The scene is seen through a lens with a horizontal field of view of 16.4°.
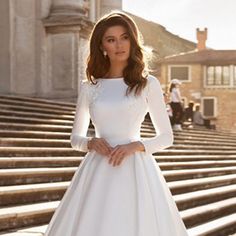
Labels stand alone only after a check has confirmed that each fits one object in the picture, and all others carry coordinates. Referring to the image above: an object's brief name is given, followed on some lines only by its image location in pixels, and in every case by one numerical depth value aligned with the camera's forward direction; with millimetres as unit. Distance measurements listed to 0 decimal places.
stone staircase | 6609
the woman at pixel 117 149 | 3668
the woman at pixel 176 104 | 18267
